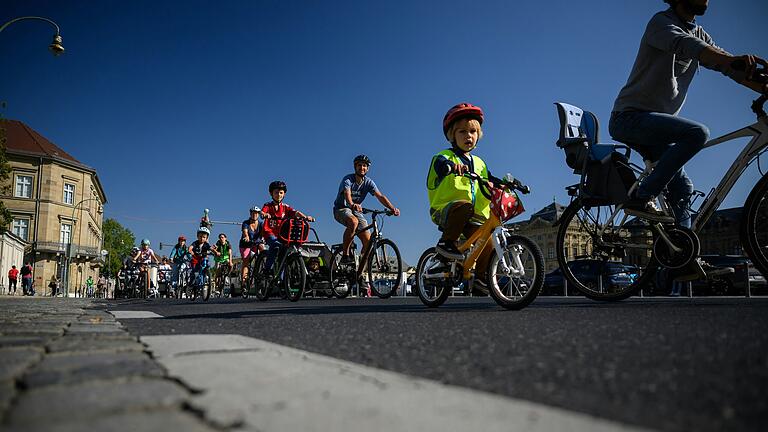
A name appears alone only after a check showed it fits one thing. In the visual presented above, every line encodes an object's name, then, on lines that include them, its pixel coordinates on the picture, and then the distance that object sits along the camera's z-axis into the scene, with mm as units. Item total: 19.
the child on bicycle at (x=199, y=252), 12781
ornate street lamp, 15336
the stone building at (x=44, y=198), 53625
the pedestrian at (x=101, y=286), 44441
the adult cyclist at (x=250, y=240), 11406
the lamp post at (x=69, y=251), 25512
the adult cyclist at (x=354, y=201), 9034
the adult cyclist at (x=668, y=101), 4156
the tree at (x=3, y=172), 19578
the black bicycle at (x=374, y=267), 8703
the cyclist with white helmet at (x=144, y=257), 17058
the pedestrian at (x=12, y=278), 31548
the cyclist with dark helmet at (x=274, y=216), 9594
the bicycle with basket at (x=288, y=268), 9141
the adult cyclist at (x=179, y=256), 13984
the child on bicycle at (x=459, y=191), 4941
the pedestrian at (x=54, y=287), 45838
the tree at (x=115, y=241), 86075
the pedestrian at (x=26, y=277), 32719
